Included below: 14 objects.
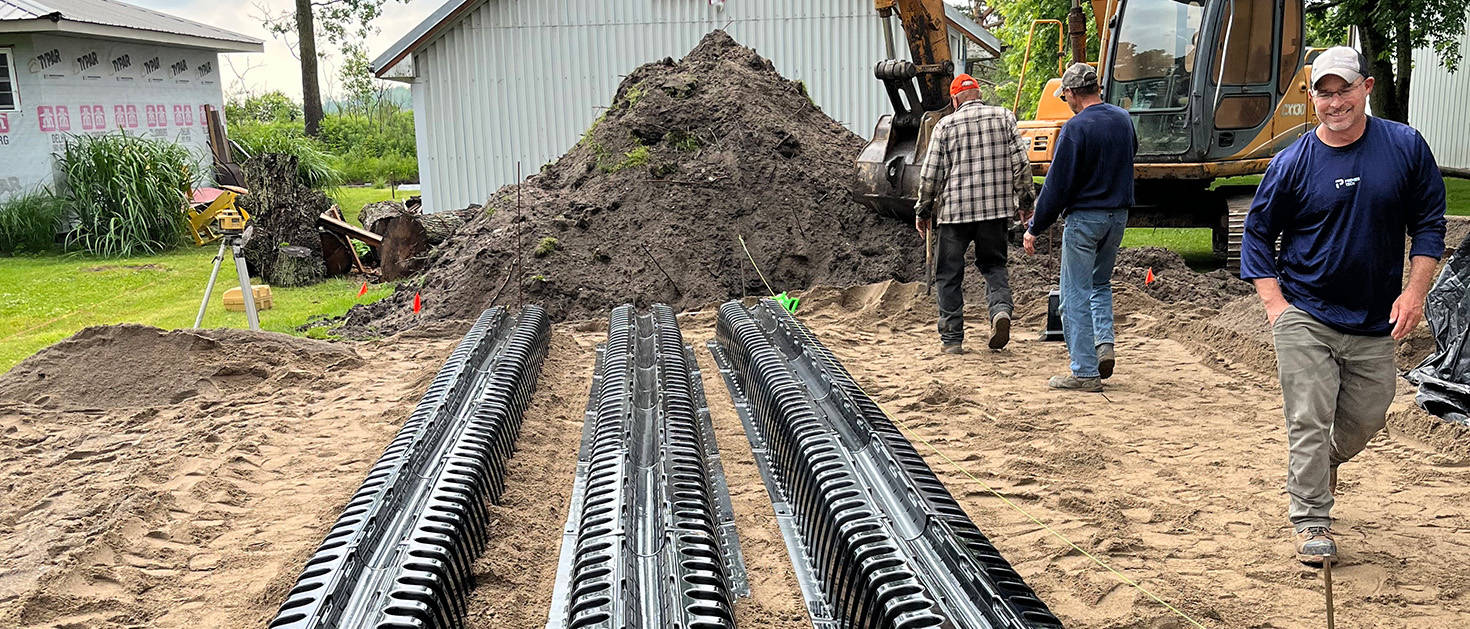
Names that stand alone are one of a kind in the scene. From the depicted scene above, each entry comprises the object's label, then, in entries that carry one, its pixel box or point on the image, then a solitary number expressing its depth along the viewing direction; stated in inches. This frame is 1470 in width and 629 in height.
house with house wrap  649.6
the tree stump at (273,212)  506.3
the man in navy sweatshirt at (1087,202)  251.8
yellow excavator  398.6
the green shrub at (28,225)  625.6
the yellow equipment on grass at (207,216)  654.5
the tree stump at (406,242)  514.6
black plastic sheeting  219.3
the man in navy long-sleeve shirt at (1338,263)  145.9
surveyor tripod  319.0
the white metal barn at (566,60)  649.0
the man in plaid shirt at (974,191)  294.2
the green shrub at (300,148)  759.7
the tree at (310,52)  990.4
